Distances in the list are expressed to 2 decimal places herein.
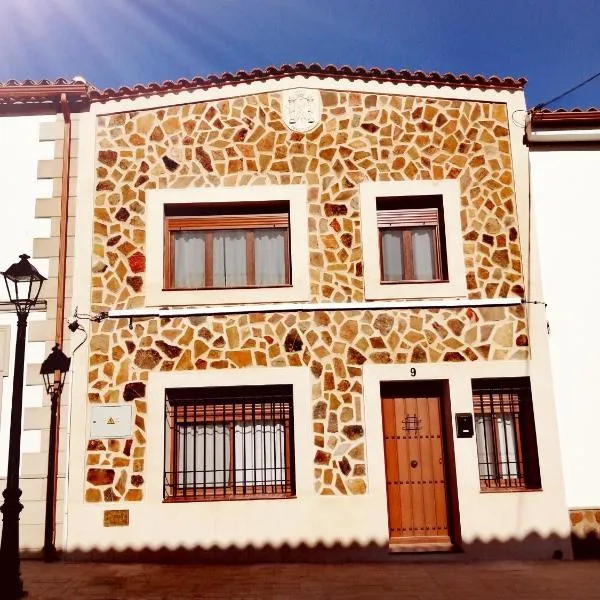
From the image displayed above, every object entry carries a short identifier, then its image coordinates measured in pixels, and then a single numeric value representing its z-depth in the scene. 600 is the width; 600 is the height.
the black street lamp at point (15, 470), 5.98
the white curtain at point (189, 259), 8.51
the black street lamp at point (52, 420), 7.53
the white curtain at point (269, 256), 8.51
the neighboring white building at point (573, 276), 7.83
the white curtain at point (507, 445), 8.00
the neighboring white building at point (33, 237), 7.72
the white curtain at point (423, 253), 8.52
